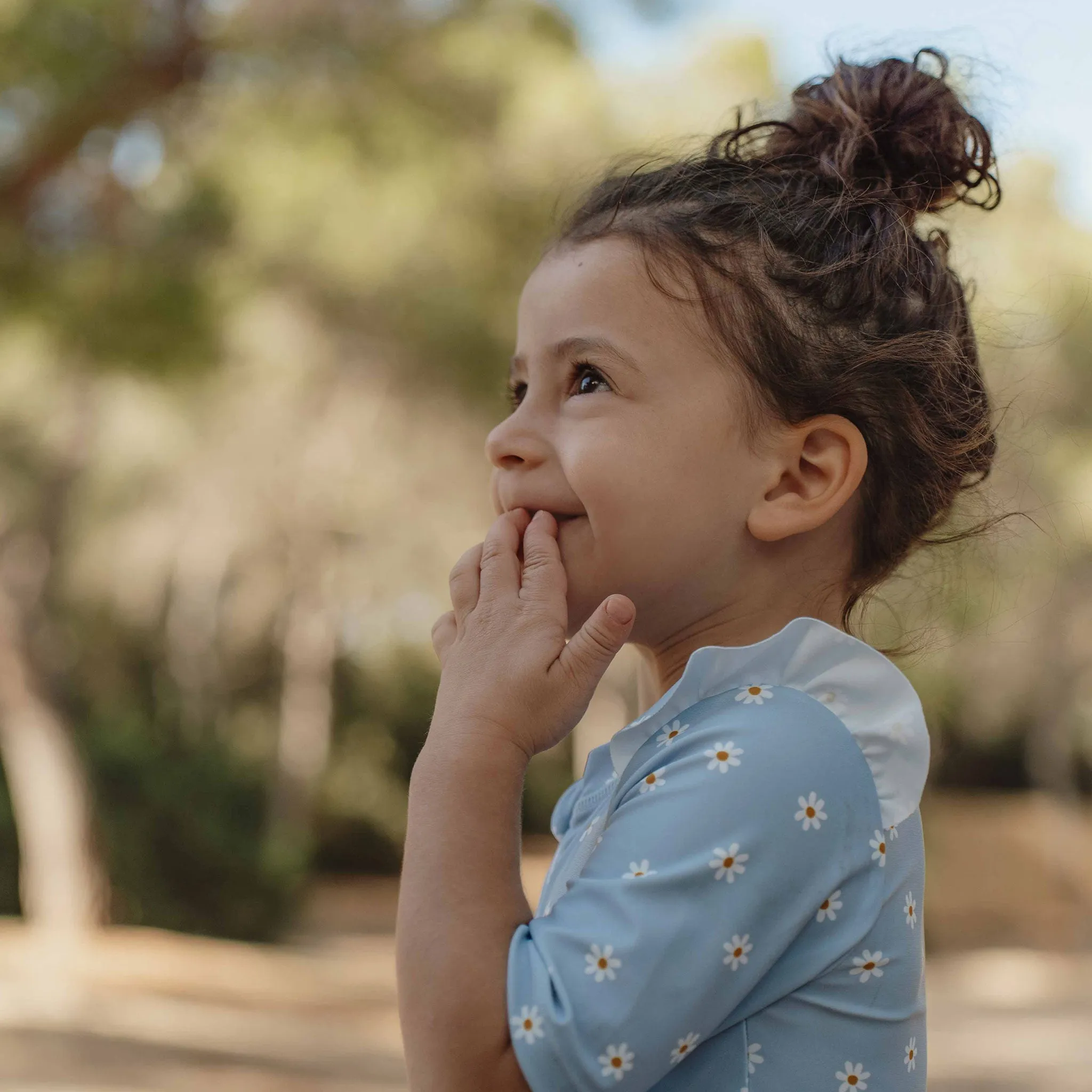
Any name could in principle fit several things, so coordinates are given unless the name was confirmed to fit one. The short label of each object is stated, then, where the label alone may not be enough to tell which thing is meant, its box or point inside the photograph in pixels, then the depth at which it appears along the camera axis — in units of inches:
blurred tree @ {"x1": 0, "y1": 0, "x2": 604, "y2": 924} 285.4
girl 41.5
